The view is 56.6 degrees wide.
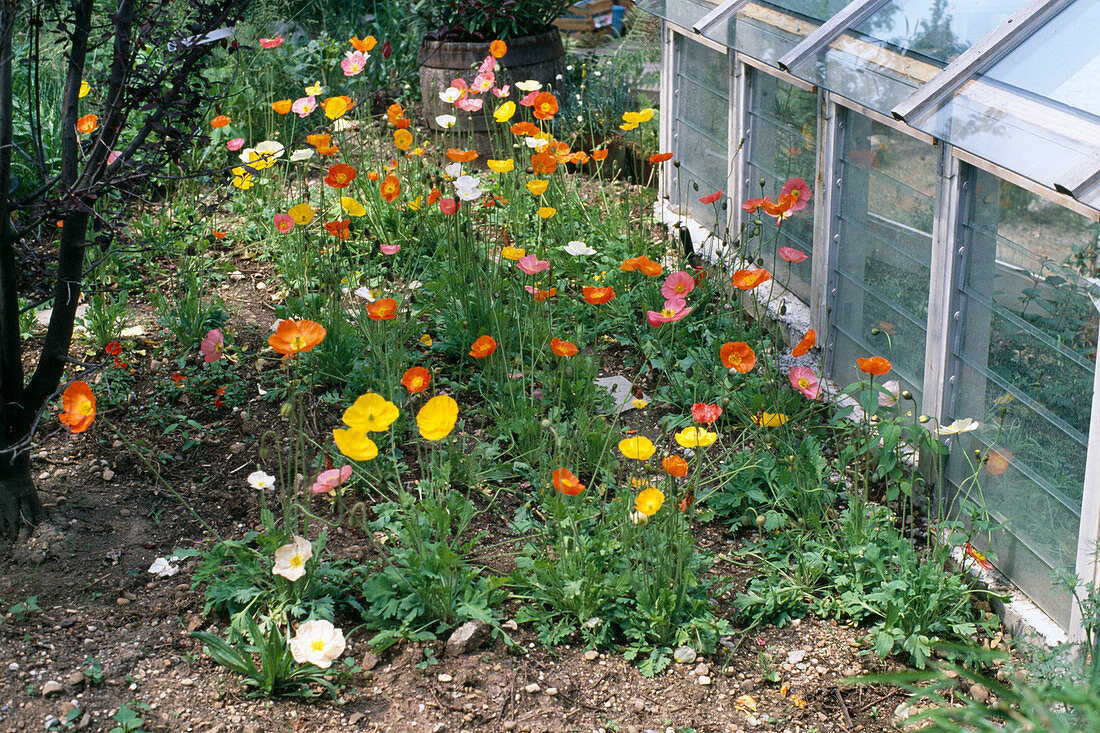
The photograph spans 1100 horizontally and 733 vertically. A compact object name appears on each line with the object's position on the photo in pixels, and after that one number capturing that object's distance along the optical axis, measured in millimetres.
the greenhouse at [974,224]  2188
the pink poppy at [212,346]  2875
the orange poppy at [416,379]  2449
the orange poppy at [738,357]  2617
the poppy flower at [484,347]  2717
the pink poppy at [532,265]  2938
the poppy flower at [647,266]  2924
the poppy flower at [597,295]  2858
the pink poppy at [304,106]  3701
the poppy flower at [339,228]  3244
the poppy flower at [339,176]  3141
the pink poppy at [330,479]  2195
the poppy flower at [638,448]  2225
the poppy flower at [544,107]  3752
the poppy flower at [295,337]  2279
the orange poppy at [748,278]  2898
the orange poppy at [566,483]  2141
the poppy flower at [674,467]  2234
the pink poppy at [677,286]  2896
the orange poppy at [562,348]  2600
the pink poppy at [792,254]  3068
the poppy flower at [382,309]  2686
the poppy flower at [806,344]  2626
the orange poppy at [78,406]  2057
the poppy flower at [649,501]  2191
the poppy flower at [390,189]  3354
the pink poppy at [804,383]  2754
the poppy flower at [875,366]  2461
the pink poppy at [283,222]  3346
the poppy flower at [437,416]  2199
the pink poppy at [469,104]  3699
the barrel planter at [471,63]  5566
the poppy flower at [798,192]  3002
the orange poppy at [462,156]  3332
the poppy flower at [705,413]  2457
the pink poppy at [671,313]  2645
